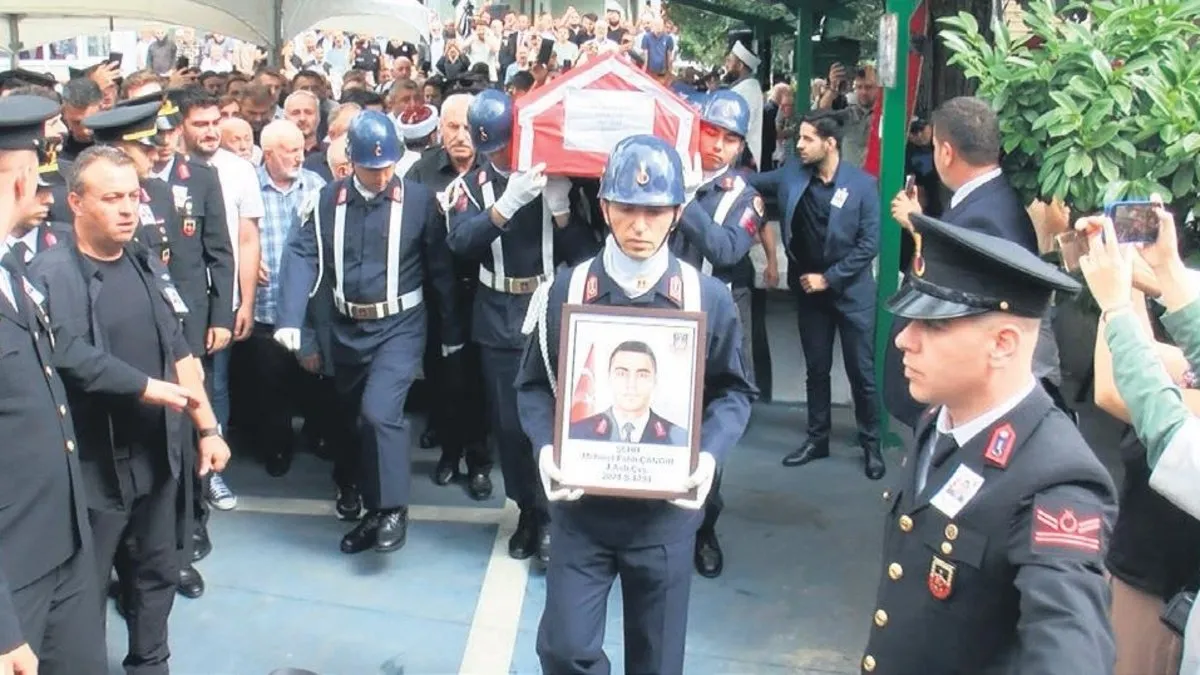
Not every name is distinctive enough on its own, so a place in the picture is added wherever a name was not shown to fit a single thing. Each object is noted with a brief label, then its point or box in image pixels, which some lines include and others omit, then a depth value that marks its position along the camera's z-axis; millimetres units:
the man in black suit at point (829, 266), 6453
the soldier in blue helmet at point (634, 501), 3463
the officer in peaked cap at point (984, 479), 2205
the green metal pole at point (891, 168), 6305
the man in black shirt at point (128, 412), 3965
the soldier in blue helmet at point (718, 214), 5168
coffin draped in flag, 4672
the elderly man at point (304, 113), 7633
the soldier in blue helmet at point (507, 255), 5133
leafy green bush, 3518
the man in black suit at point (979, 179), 4227
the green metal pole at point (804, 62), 12609
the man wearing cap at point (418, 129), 7445
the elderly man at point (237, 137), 6570
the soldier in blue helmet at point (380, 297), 5363
